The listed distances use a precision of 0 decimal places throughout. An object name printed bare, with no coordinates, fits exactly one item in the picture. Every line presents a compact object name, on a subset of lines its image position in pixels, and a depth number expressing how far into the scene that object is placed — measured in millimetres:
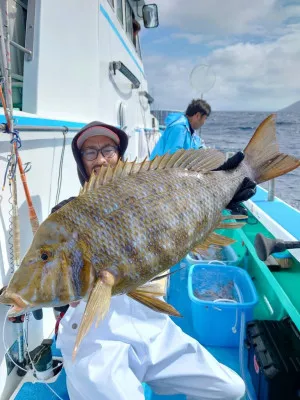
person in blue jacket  3564
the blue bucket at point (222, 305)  2469
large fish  888
